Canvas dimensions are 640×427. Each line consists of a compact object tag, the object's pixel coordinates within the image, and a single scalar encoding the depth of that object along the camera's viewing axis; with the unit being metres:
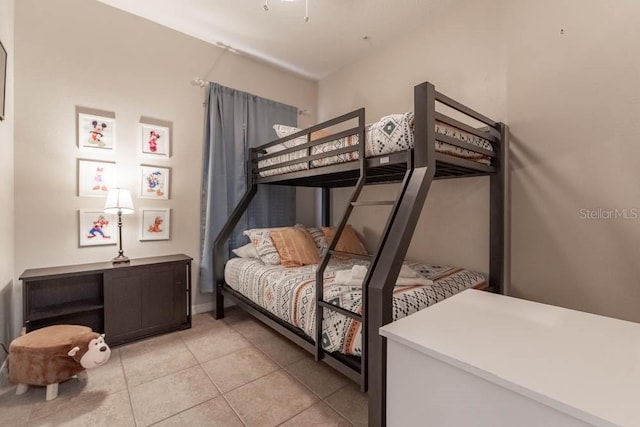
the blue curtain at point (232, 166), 2.91
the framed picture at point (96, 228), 2.32
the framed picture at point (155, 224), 2.61
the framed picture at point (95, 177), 2.31
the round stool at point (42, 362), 1.56
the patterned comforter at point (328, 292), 1.47
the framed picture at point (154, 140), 2.59
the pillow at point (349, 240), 2.83
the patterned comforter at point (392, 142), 1.61
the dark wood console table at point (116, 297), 2.07
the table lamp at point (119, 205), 2.23
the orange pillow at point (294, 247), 2.52
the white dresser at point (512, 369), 0.63
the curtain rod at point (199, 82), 2.86
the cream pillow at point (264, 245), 2.55
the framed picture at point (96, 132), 2.30
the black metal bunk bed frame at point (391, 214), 1.18
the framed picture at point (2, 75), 1.75
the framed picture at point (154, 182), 2.59
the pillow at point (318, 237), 2.96
